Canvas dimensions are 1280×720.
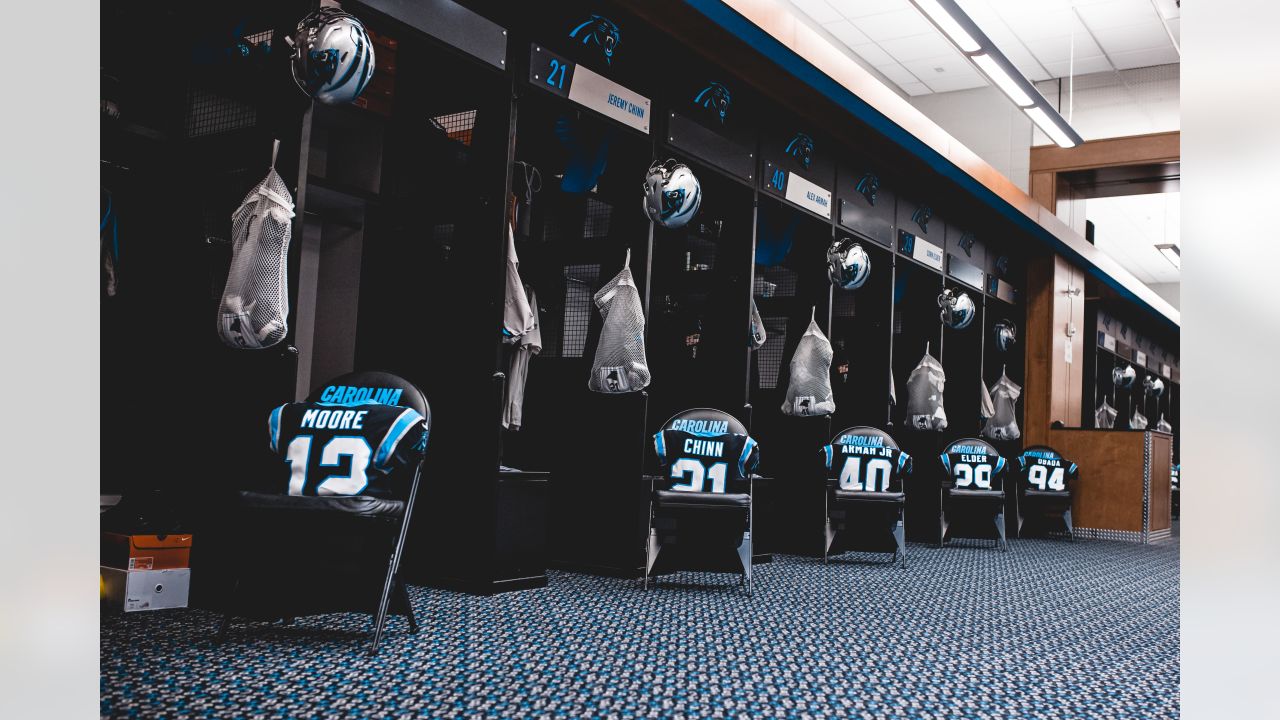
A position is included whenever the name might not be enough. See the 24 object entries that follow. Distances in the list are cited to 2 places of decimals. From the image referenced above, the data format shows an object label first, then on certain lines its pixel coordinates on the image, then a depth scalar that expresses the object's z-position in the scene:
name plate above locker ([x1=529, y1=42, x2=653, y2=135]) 4.05
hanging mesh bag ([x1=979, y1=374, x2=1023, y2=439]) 8.52
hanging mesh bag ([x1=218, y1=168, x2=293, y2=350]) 2.90
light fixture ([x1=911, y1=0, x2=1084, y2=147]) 5.07
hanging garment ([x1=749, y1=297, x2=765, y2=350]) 5.62
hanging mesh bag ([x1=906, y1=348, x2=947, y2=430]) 6.98
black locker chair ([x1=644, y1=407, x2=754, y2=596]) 4.01
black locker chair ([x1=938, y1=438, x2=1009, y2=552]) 6.57
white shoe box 3.01
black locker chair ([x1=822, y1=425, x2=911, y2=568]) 5.21
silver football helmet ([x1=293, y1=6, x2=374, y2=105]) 2.90
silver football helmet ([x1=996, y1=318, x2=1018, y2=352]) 8.68
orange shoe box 3.04
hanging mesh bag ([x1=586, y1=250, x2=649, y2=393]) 4.31
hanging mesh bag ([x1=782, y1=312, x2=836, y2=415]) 5.61
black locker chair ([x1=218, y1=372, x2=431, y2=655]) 2.62
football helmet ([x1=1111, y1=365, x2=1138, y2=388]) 12.73
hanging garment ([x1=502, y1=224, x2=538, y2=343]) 3.94
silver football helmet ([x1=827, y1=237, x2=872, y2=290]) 5.90
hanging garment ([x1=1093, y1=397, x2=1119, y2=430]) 12.85
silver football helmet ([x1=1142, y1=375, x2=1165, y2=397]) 14.96
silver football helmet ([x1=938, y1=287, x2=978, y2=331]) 7.49
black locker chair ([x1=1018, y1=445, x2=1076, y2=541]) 7.81
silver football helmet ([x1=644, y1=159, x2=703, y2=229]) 4.36
